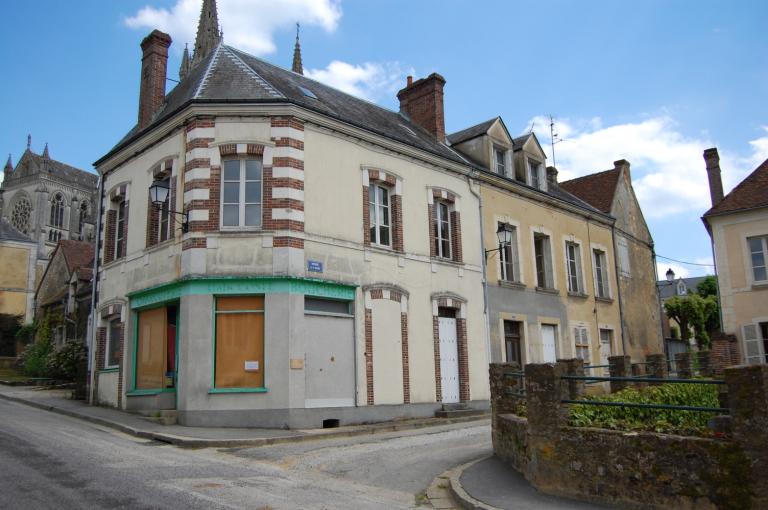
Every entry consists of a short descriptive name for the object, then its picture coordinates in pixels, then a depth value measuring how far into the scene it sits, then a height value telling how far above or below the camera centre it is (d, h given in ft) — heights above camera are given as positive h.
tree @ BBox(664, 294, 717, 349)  120.00 +8.57
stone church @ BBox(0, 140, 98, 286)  276.00 +77.79
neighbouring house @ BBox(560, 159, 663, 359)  83.87 +14.72
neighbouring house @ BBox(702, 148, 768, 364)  73.56 +11.20
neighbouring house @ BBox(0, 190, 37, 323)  167.43 +27.81
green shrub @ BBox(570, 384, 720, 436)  23.02 -2.28
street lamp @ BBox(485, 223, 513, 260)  59.31 +11.64
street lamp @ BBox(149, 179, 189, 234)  45.55 +12.55
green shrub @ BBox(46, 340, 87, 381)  70.23 +1.92
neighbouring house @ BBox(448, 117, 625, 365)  65.05 +11.47
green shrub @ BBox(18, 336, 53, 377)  86.20 +3.01
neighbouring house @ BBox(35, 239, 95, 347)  89.40 +13.24
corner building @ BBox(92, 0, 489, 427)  44.57 +8.33
